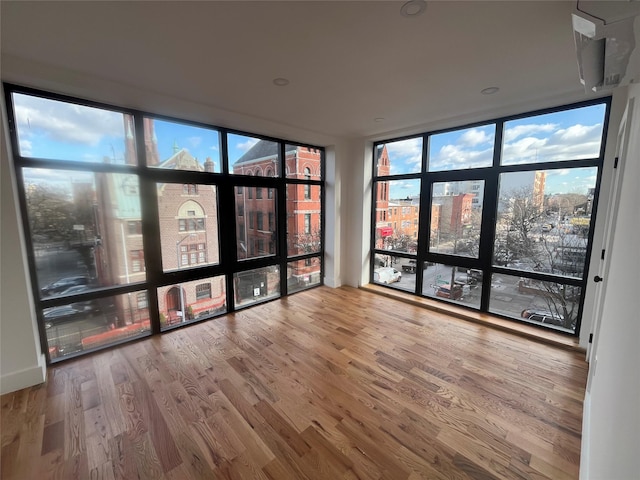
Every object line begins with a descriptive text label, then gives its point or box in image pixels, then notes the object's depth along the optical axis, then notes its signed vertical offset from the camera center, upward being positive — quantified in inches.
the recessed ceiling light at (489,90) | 100.0 +47.5
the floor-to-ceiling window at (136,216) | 94.7 -3.0
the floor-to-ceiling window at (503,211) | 110.1 -0.5
